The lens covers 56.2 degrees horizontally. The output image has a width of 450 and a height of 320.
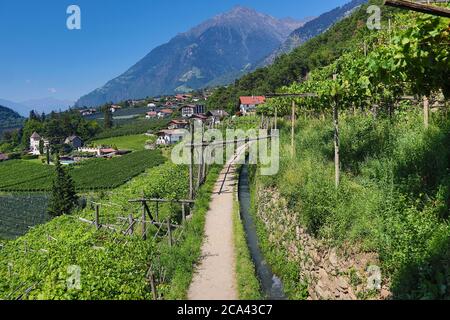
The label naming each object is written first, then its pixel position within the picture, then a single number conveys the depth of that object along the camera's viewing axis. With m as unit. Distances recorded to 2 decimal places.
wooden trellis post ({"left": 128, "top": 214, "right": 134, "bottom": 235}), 16.80
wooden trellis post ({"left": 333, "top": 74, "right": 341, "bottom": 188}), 11.29
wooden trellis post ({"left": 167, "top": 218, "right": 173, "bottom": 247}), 13.90
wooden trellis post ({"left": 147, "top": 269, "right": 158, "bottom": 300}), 9.64
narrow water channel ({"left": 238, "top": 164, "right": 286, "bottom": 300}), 11.02
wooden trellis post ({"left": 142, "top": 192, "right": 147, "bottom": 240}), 16.28
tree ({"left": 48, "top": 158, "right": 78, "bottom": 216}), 44.53
